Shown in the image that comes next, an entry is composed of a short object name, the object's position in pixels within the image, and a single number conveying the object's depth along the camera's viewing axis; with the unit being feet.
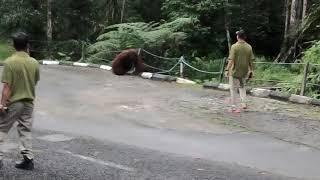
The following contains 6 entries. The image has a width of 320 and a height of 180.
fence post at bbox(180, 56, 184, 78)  65.15
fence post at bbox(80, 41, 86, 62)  87.97
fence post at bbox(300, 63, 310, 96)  48.10
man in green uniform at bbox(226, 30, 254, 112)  41.78
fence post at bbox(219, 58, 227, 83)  59.40
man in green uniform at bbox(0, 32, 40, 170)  23.50
